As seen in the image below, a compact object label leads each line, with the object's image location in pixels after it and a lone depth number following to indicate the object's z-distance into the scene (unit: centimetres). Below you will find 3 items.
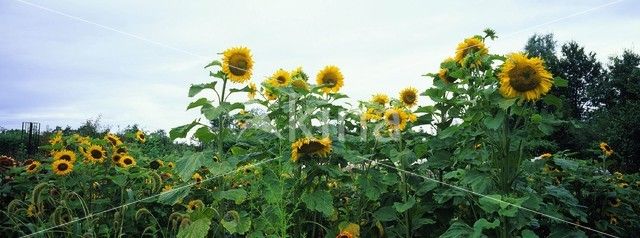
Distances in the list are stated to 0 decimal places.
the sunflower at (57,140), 459
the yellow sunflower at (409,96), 425
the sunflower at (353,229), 343
